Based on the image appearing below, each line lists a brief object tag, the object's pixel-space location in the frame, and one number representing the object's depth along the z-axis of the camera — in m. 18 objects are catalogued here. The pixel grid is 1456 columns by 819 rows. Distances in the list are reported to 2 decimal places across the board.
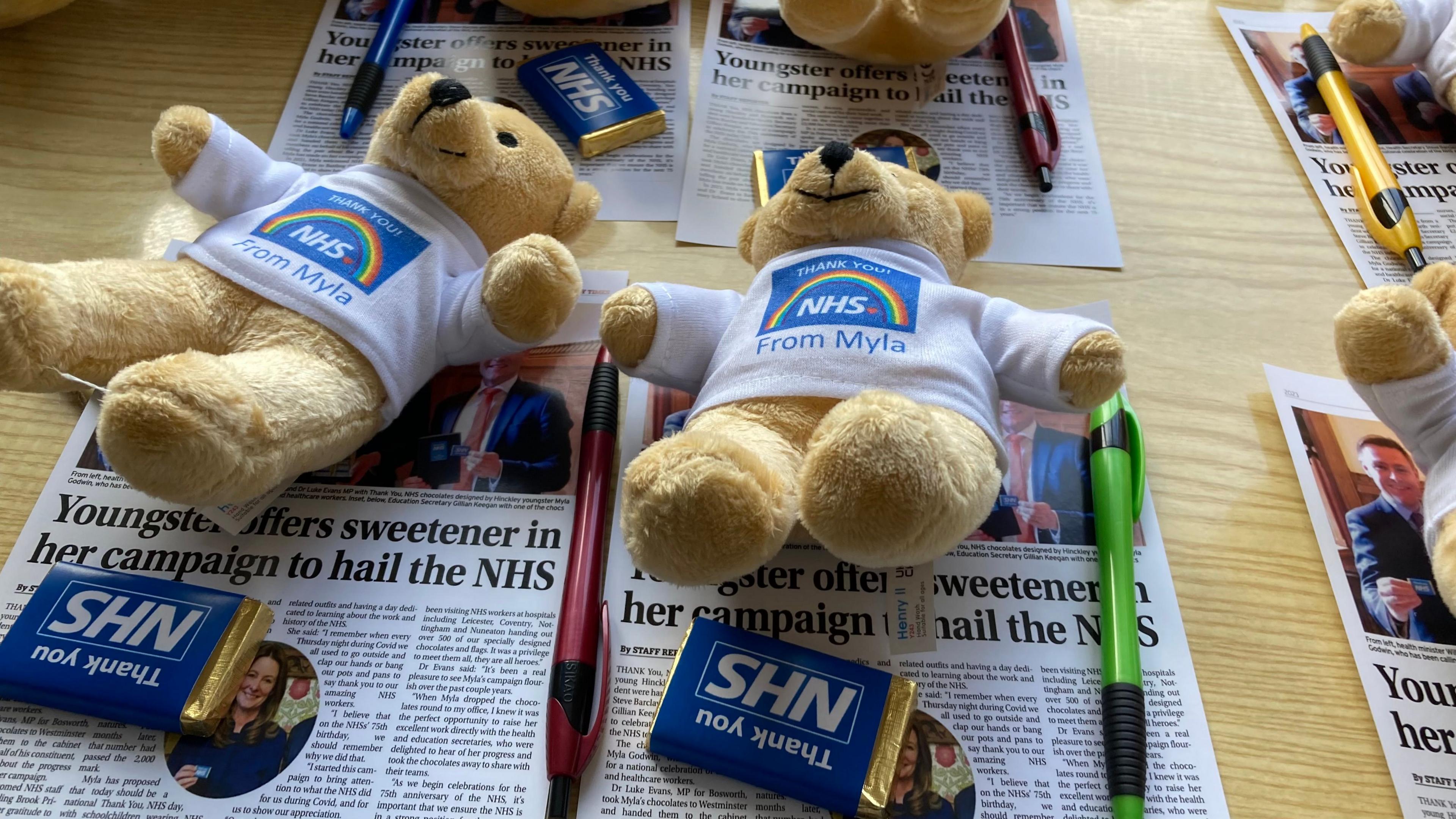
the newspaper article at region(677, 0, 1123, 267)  0.67
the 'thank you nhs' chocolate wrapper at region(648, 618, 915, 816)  0.42
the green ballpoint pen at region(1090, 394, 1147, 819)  0.43
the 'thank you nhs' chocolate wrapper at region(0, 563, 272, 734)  0.43
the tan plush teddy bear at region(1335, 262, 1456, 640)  0.48
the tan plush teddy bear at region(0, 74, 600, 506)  0.41
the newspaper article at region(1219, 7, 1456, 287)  0.67
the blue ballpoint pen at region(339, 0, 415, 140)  0.70
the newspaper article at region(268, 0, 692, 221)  0.69
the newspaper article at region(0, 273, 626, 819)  0.43
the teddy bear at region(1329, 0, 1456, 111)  0.71
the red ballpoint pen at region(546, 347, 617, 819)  0.43
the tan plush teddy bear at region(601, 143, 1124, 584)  0.39
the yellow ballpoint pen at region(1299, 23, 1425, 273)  0.65
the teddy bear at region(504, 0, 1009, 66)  0.69
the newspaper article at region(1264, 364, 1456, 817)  0.46
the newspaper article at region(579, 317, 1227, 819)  0.44
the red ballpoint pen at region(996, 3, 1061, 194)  0.70
